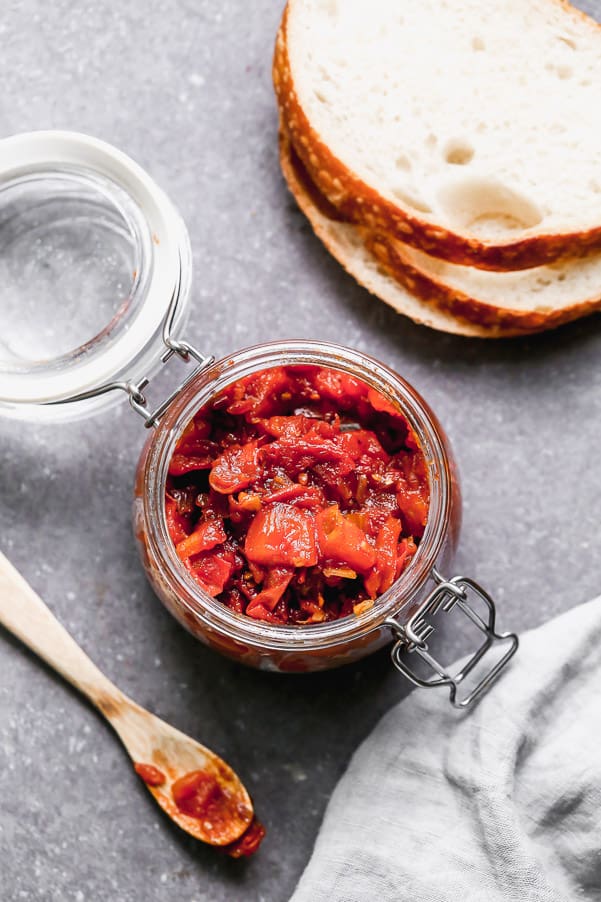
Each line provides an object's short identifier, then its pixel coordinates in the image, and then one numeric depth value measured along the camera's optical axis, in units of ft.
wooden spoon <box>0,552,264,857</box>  2.23
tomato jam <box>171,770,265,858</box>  2.22
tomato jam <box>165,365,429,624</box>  2.01
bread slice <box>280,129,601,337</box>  2.25
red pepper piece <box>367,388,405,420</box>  2.07
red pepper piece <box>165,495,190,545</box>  2.04
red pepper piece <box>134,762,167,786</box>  2.23
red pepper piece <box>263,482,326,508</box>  2.03
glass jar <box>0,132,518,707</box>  2.01
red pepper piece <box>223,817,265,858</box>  2.22
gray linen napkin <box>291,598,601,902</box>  2.14
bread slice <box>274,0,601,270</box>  2.25
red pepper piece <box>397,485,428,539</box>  2.04
